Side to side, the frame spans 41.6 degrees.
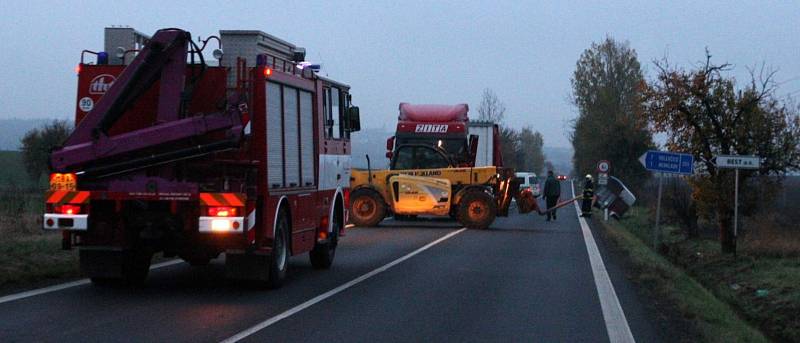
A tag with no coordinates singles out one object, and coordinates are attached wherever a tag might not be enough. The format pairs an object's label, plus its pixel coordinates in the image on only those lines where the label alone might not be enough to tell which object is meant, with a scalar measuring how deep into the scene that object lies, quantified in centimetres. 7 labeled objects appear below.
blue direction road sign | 2470
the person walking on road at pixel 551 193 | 3925
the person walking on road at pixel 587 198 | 4106
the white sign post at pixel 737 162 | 2304
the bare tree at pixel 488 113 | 8256
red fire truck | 1212
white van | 5818
